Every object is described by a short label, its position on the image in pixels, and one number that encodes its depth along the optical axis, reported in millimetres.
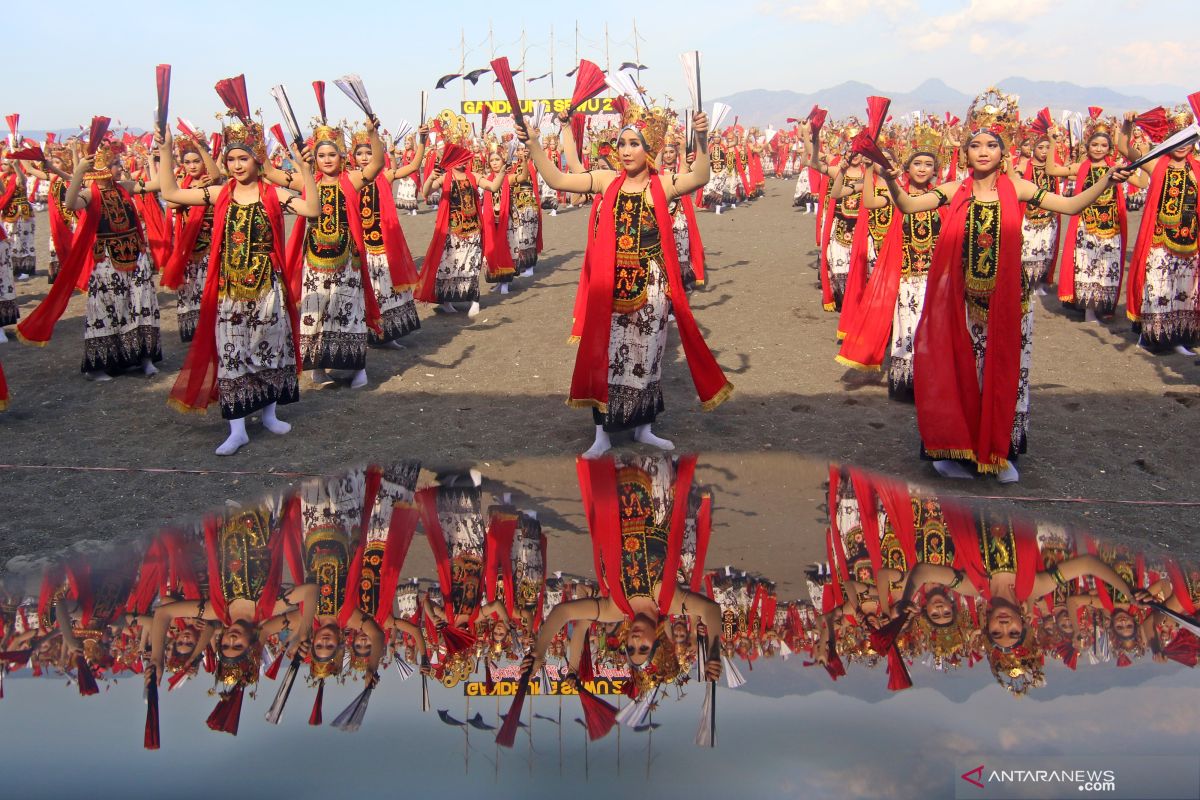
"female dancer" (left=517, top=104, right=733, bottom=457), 5355
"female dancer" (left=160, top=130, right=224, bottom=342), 6520
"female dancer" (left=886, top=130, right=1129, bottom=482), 4898
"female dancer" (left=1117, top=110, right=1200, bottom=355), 7480
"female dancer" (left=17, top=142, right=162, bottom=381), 7113
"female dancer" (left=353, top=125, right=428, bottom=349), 8258
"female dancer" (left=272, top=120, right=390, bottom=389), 7016
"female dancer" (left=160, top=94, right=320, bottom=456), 5727
